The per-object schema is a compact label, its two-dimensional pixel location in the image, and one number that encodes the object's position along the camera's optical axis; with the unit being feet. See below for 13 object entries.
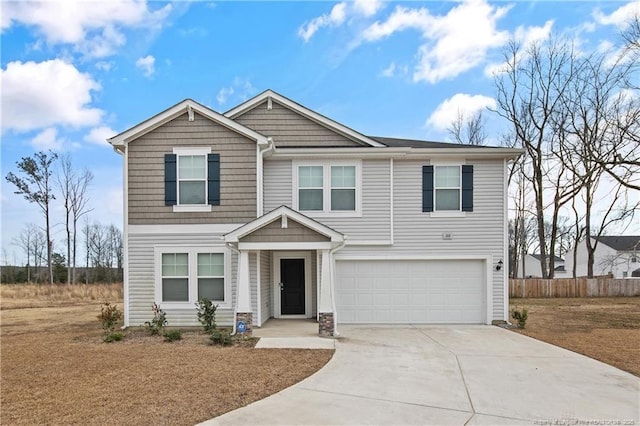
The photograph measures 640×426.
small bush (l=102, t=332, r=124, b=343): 32.27
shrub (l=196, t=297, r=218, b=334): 35.15
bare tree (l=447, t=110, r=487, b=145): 100.78
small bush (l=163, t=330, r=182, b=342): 31.86
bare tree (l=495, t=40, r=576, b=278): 86.02
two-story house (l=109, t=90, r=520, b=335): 39.22
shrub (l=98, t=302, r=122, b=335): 36.22
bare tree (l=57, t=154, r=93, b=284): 105.60
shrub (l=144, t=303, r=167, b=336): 35.55
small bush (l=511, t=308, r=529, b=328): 40.01
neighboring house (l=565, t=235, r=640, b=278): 142.61
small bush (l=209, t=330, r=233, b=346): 30.14
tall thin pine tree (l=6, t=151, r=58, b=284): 99.86
